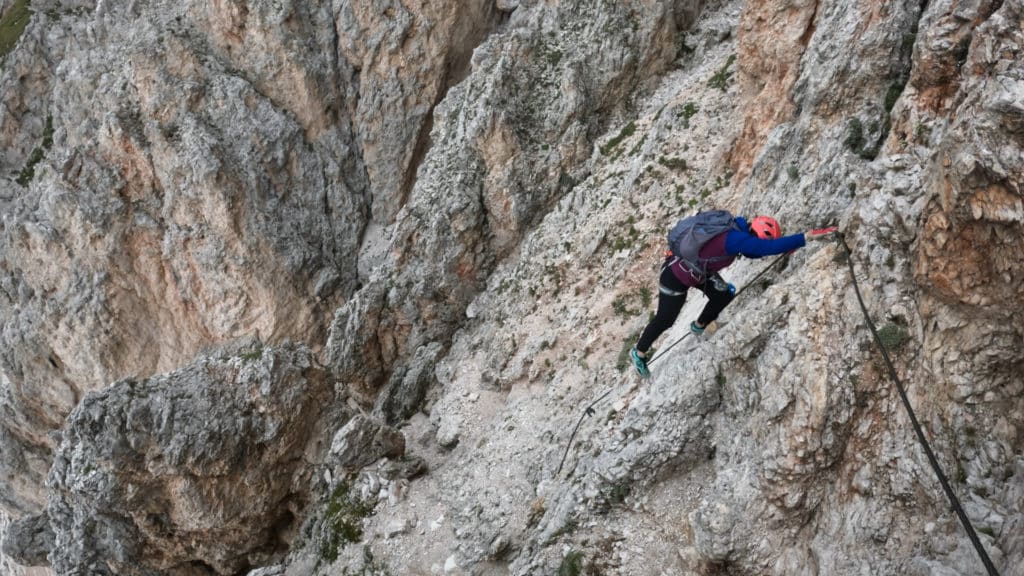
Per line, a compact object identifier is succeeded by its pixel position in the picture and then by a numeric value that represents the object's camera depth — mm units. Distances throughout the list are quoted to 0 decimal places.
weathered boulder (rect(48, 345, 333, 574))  13648
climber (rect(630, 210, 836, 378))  7410
